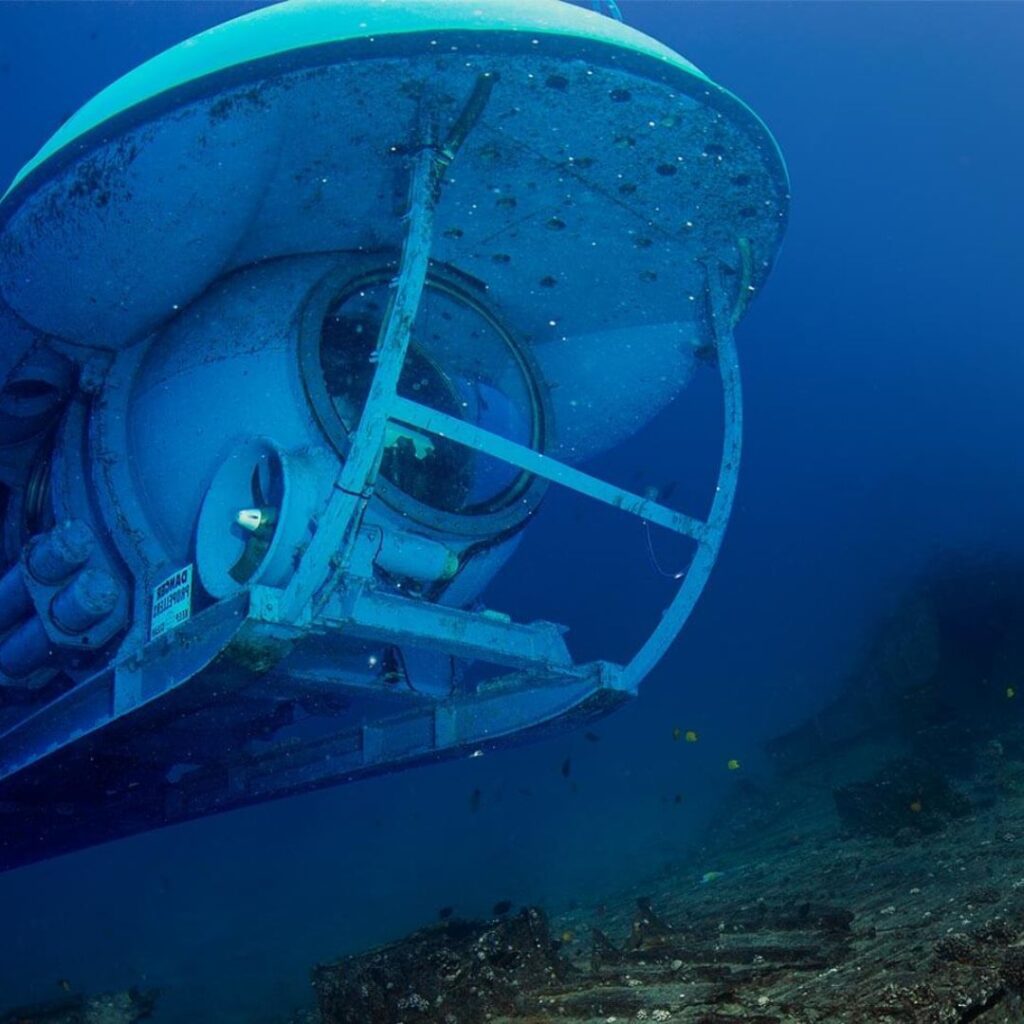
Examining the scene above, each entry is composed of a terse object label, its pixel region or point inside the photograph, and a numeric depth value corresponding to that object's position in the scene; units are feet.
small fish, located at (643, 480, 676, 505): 17.46
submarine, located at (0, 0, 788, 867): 12.36
